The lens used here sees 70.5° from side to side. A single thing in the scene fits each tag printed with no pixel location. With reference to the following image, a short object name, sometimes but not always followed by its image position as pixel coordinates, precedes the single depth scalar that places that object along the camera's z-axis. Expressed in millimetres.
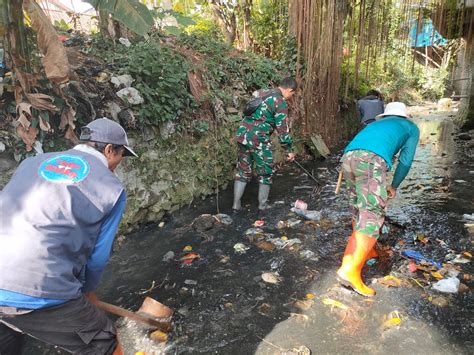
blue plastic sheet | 5411
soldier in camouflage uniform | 4531
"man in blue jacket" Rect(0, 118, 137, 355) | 1406
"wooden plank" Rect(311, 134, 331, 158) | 7711
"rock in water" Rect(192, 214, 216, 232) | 4172
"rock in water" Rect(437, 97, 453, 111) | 18188
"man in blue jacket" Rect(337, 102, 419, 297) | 2812
